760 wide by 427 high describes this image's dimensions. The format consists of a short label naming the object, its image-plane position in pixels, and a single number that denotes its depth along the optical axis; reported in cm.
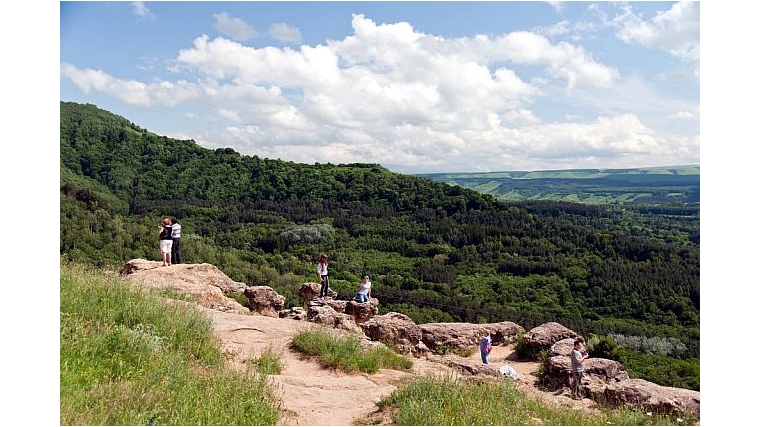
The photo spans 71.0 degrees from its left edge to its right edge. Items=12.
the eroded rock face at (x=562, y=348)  1265
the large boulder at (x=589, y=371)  1109
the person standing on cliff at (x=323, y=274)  1620
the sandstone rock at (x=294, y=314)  1399
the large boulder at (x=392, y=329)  1382
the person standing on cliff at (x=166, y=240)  1620
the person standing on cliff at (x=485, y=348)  1312
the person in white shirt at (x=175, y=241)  1652
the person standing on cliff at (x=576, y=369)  1052
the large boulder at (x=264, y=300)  1580
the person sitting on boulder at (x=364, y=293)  1588
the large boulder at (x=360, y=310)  1523
